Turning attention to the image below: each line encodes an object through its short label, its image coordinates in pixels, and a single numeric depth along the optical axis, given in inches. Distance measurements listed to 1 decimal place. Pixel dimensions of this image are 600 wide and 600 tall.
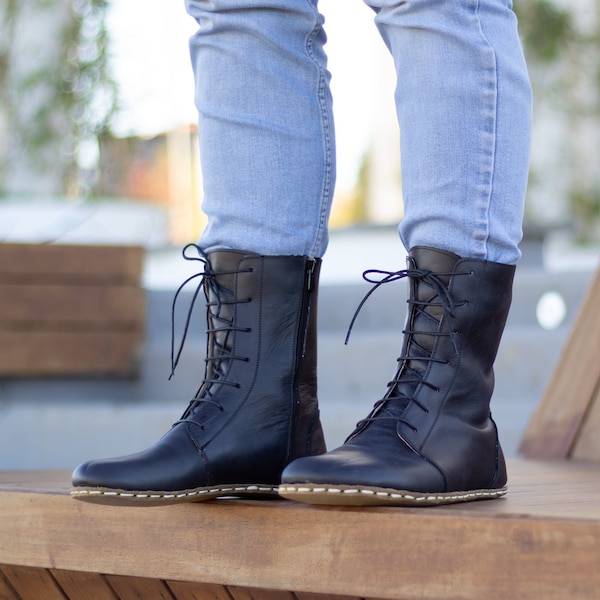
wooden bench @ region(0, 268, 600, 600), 72.2
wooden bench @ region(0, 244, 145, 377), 144.4
